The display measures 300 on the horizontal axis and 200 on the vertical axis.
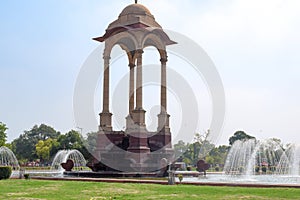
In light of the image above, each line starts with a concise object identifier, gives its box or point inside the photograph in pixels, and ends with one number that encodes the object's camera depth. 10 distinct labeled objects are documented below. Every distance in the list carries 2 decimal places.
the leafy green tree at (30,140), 85.15
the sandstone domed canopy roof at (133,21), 27.80
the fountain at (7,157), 46.07
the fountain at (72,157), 50.35
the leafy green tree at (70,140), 63.06
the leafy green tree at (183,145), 65.31
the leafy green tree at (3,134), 54.43
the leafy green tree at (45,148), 69.00
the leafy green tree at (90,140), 67.81
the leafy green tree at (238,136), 79.49
